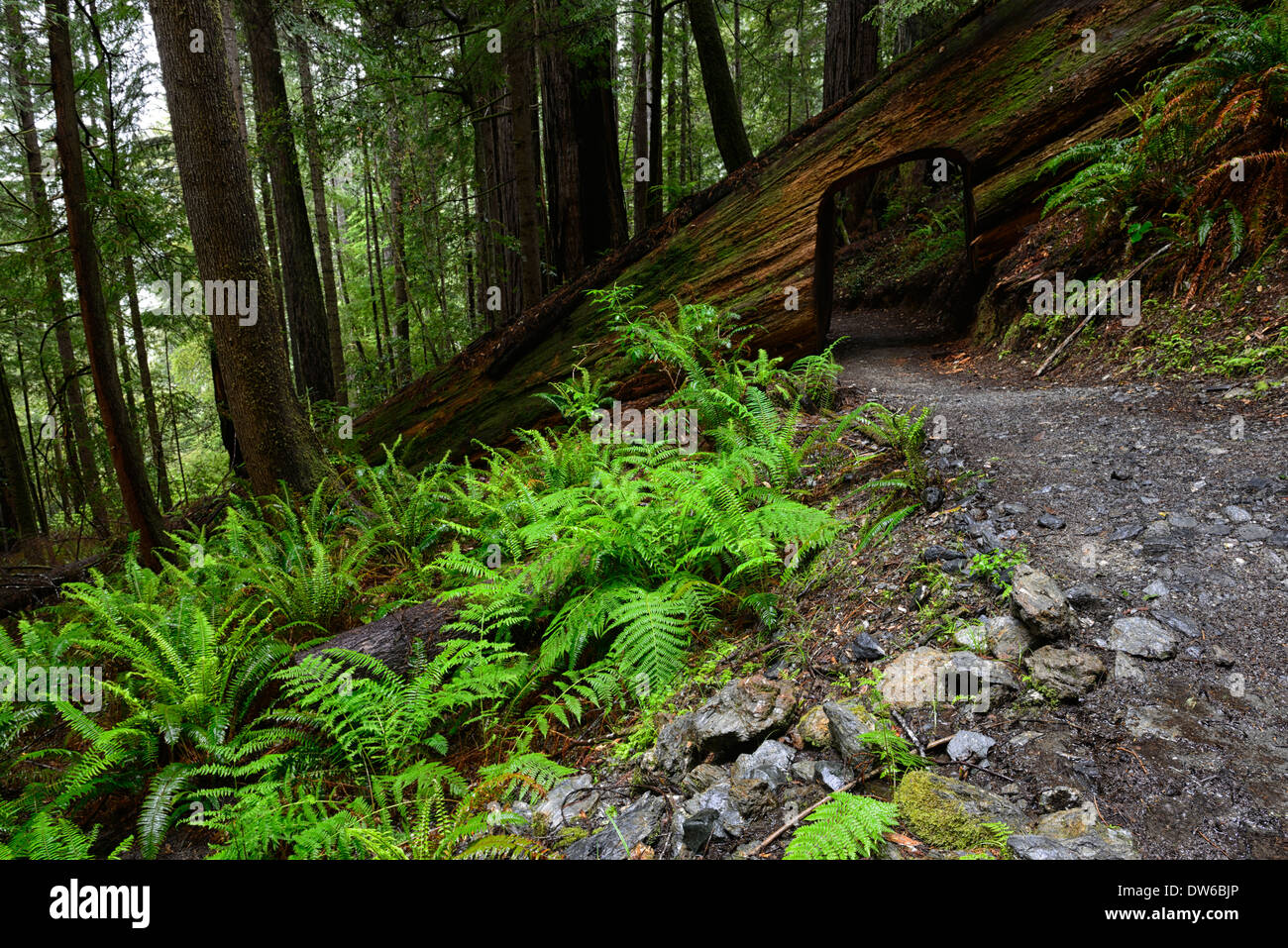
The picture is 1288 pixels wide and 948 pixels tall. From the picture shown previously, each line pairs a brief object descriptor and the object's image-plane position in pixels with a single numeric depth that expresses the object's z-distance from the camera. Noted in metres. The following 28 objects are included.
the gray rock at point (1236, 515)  2.49
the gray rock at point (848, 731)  1.99
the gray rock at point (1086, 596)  2.23
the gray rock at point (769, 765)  2.03
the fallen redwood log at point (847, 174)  5.62
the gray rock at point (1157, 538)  2.42
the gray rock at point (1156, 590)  2.19
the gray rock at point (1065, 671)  1.96
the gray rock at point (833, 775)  1.93
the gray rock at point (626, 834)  1.99
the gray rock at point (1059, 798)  1.64
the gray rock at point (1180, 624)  2.01
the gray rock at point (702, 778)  2.14
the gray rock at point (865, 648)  2.41
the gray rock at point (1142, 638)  1.98
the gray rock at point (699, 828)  1.87
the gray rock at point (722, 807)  1.89
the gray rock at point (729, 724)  2.27
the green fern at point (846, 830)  1.55
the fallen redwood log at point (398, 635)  3.49
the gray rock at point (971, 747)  1.87
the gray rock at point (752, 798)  1.93
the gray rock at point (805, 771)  2.01
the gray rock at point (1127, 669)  1.94
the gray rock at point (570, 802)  2.29
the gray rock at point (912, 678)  2.15
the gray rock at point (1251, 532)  2.36
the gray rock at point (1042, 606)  2.14
